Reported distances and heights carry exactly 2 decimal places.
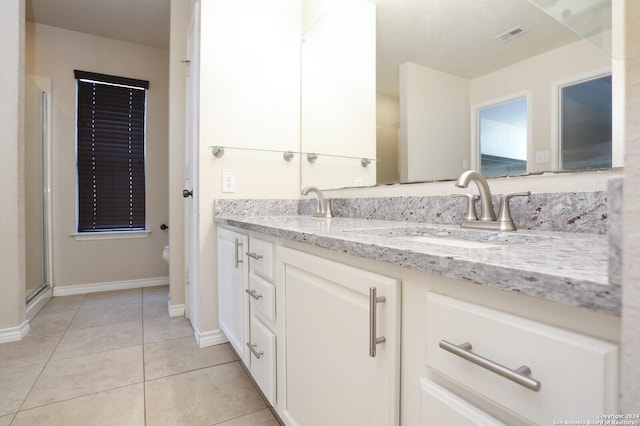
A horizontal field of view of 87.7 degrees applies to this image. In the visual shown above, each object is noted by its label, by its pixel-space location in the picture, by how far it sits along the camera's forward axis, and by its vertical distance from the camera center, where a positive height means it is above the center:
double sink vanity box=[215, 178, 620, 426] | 0.38 -0.19
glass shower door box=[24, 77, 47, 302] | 2.52 +0.15
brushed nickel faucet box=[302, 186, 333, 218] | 1.84 +0.01
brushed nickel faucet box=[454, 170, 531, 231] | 0.98 +0.00
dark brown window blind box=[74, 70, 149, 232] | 3.20 +0.56
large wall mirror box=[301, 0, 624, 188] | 0.91 +0.45
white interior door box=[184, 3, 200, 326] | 1.98 +0.24
